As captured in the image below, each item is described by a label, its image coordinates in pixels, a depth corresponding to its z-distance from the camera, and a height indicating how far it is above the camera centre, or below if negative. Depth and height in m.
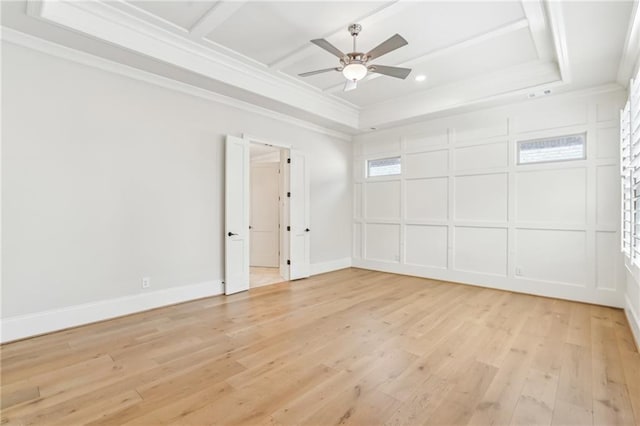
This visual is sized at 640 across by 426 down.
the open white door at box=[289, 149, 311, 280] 5.58 -0.08
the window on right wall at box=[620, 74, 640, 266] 2.67 +0.38
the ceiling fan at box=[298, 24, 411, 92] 2.92 +1.59
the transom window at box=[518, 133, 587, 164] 4.34 +0.93
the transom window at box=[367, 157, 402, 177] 6.28 +0.96
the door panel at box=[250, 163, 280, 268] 6.95 -0.07
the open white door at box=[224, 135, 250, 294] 4.57 -0.05
